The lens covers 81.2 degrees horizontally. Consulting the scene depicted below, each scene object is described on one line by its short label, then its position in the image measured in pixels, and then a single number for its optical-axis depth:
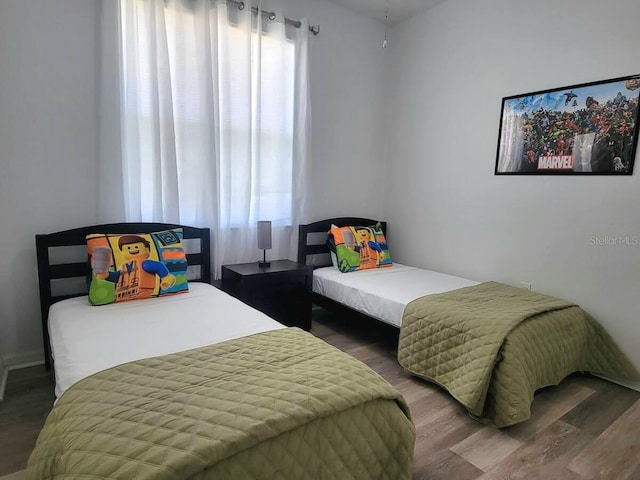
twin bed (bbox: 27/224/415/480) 1.02
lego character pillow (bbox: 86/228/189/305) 2.22
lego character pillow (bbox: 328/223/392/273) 3.31
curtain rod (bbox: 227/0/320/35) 2.78
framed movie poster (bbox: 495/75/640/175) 2.32
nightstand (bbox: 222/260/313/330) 2.75
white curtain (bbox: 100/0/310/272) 2.46
